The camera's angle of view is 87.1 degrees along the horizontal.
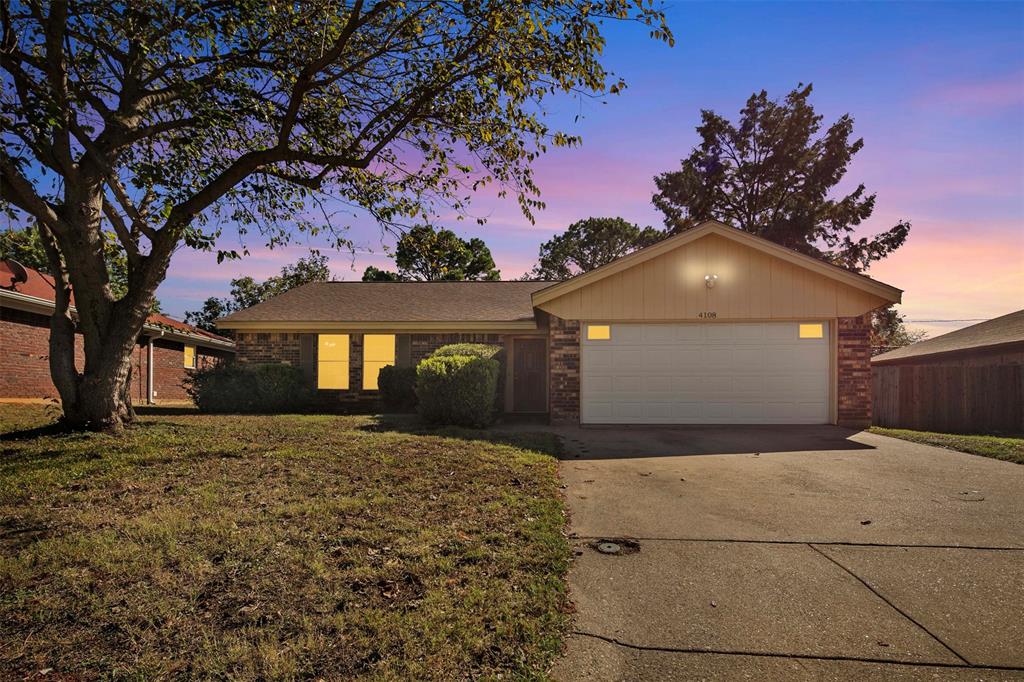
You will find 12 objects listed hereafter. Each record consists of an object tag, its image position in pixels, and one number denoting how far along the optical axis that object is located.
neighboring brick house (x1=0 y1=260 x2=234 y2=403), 14.31
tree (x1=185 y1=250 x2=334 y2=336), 41.25
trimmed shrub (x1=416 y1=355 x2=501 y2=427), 11.00
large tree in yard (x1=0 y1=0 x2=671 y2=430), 7.36
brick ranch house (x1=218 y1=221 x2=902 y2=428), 11.98
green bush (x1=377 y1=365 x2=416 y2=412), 14.97
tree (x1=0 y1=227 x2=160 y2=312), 8.77
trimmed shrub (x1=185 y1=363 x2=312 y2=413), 14.12
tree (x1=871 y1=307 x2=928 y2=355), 28.98
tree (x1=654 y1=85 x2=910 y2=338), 29.12
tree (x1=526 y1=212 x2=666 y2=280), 43.11
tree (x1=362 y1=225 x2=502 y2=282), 40.04
